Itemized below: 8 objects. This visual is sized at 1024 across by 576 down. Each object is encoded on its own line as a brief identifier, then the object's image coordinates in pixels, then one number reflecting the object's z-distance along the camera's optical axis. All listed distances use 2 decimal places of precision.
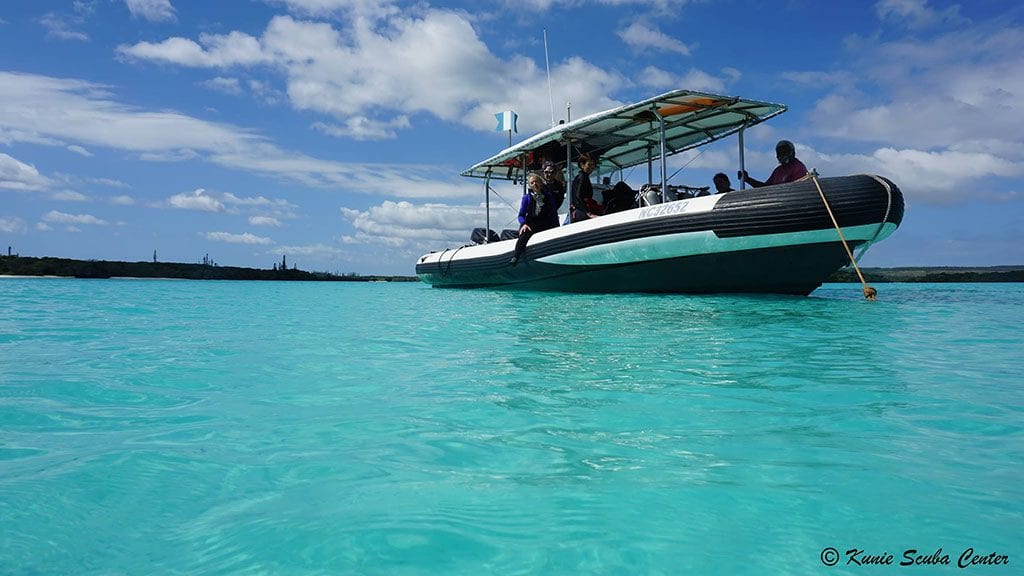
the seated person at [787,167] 8.77
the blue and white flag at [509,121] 13.59
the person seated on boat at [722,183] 9.27
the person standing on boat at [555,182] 11.41
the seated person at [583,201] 10.39
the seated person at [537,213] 11.33
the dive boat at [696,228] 7.88
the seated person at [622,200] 11.15
